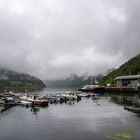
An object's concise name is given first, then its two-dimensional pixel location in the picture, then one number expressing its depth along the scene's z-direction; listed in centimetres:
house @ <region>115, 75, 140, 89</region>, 9209
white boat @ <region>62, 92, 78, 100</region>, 7224
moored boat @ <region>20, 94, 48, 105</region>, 5559
